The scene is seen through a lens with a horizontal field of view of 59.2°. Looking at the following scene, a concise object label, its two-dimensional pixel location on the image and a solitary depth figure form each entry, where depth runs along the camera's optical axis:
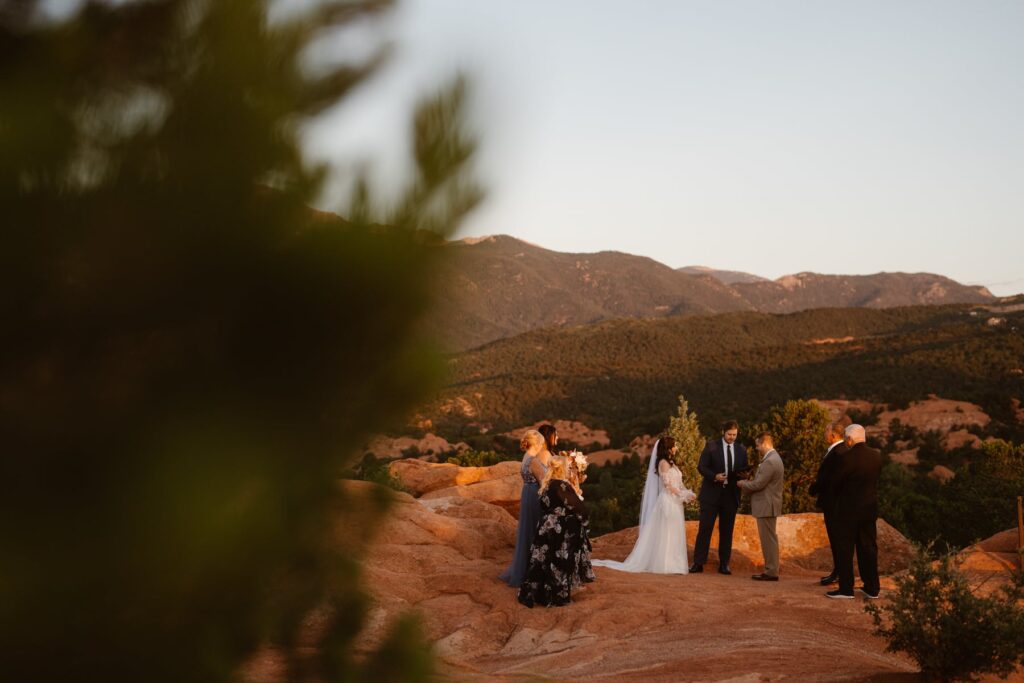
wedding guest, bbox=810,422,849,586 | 9.91
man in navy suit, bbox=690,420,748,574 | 11.88
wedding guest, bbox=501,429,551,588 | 10.51
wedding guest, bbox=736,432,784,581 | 11.18
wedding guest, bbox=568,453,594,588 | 10.69
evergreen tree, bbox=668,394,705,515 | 21.56
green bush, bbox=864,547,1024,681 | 6.65
